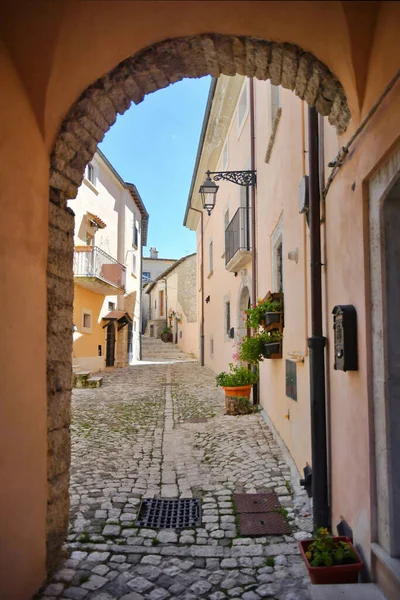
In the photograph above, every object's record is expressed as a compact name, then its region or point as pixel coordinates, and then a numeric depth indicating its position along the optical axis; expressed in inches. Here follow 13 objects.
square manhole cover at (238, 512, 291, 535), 136.0
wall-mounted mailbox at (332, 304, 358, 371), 105.7
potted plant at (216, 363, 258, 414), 309.1
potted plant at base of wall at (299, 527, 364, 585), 98.5
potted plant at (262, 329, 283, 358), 234.4
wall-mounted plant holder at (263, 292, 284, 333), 231.5
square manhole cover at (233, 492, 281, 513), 151.9
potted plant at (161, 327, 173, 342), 1518.7
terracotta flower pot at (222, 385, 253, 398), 308.2
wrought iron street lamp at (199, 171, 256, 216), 325.1
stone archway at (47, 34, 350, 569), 114.4
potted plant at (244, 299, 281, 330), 231.8
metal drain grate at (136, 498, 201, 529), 143.9
